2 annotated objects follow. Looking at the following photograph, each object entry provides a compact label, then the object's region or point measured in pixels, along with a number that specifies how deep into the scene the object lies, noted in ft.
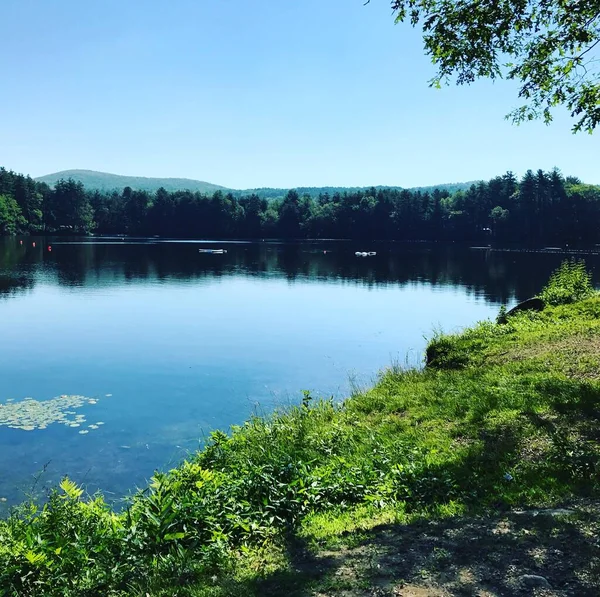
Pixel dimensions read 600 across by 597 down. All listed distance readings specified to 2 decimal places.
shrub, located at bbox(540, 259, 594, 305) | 80.12
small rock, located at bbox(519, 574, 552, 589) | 16.05
